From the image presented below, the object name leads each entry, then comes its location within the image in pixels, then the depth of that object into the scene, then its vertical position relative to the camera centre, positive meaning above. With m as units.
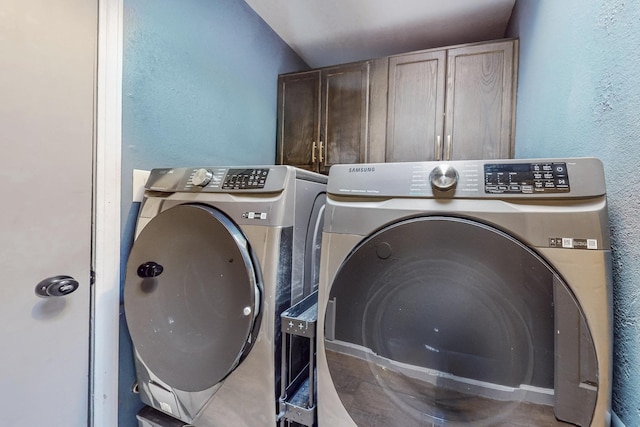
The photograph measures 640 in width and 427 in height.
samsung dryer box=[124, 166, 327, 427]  0.84 -0.27
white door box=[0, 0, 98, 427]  0.84 +0.00
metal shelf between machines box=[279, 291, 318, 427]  0.80 -0.52
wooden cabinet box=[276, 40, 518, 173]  1.66 +0.70
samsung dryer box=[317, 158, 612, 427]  0.57 -0.20
